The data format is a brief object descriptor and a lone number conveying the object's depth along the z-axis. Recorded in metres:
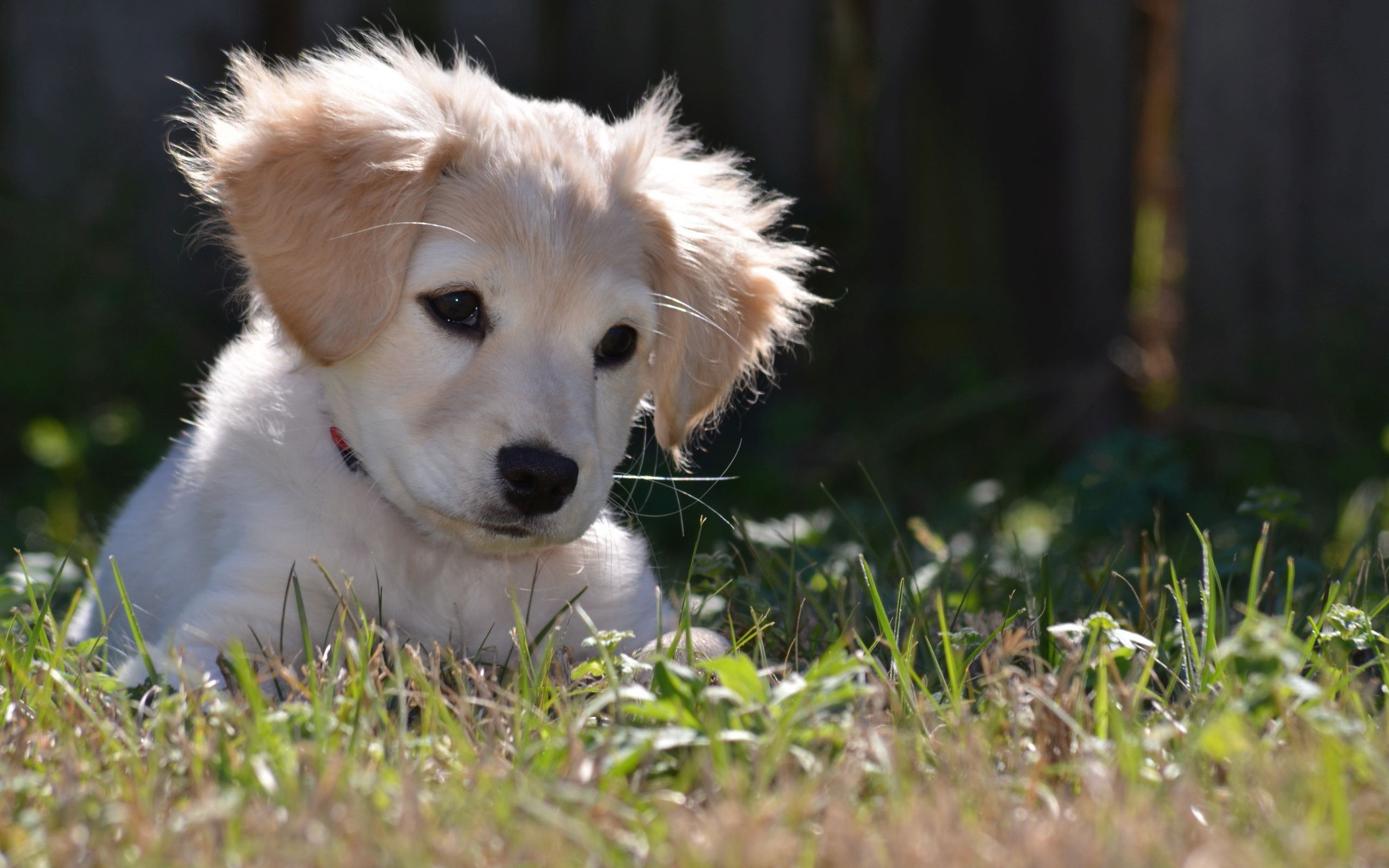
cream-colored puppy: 2.58
